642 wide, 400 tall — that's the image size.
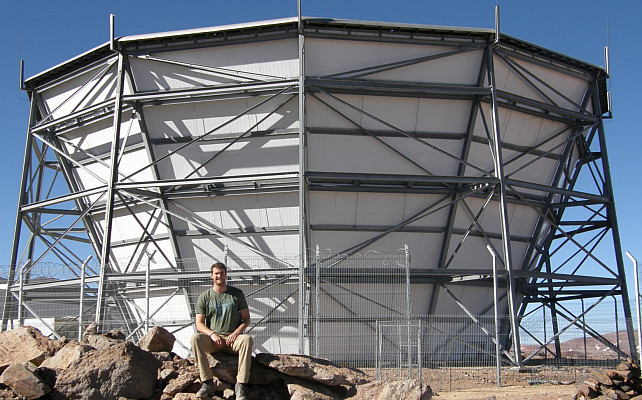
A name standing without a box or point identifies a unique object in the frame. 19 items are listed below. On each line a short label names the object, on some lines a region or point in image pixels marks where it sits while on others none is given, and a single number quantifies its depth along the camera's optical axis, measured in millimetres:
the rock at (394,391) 8062
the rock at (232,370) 8047
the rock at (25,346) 8719
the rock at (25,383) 7535
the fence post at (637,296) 10413
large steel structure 17641
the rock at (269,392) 8312
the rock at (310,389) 8266
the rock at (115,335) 8914
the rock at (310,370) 8414
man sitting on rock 7723
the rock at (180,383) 7992
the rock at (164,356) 8867
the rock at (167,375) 8281
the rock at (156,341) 9117
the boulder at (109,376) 7684
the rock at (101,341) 8367
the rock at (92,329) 11142
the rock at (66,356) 8062
